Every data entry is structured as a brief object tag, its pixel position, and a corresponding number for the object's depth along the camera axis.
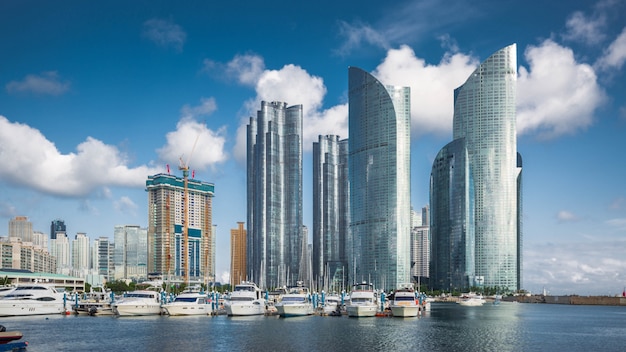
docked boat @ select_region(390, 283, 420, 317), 149.38
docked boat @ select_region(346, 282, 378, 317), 149.00
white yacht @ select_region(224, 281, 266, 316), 151.38
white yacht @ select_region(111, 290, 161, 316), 150.25
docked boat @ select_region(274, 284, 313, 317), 150.25
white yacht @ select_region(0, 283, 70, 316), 147.88
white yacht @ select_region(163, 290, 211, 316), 149.00
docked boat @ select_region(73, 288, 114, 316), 162.38
